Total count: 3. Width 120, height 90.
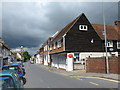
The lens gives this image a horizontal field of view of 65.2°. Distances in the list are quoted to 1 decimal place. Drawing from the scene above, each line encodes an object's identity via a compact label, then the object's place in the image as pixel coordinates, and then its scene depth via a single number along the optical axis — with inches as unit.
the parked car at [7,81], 99.0
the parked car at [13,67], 277.6
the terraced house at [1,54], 1062.8
